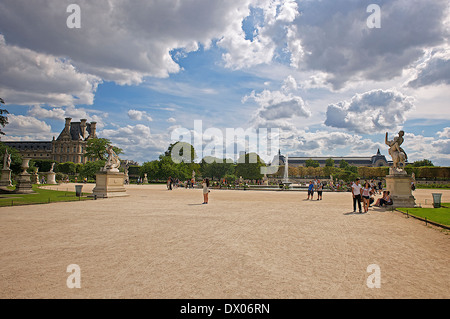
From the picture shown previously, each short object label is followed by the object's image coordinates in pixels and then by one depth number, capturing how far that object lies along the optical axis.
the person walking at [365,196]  14.73
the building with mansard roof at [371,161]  179.10
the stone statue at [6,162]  33.57
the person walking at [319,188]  22.58
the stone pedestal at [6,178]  32.22
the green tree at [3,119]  33.58
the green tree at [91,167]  61.56
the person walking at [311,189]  23.68
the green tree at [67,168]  103.75
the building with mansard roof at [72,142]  123.00
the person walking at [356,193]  14.69
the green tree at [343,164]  165.46
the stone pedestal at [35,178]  50.24
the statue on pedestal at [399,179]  16.39
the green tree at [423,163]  93.78
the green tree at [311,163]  178.81
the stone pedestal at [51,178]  49.85
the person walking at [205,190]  18.38
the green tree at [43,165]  98.88
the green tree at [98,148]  69.31
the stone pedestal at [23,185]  24.39
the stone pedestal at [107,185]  22.67
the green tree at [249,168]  76.05
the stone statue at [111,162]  23.53
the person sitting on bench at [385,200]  16.32
